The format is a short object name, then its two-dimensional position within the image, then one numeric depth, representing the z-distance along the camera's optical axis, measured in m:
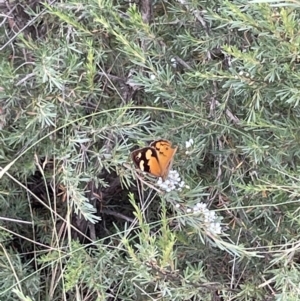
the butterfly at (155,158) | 1.11
